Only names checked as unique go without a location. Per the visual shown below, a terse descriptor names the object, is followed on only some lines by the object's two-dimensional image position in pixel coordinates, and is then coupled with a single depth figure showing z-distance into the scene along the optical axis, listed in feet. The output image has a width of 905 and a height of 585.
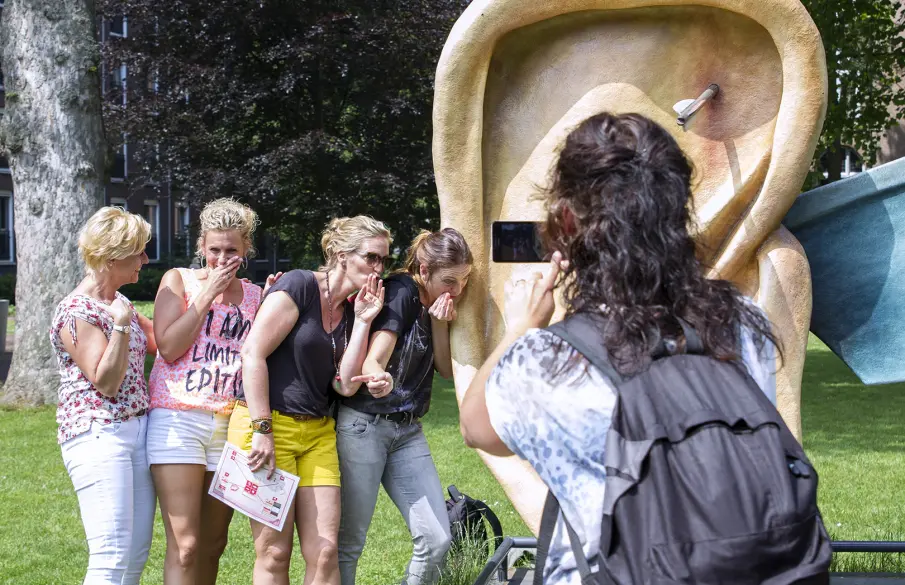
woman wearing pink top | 11.99
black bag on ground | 16.94
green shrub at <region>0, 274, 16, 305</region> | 84.58
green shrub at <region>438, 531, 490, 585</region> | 15.93
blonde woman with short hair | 11.41
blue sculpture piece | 14.24
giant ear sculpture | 13.39
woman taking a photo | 5.92
